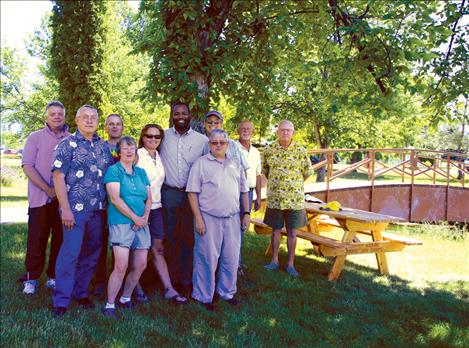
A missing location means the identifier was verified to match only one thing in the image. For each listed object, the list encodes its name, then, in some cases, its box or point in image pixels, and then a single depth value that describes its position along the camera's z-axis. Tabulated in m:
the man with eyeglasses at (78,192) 4.20
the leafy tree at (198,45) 5.76
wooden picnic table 6.36
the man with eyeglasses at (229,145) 4.99
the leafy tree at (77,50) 15.73
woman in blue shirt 4.27
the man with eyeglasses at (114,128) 4.96
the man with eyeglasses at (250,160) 6.12
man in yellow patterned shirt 6.28
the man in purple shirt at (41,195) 4.71
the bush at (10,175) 20.37
